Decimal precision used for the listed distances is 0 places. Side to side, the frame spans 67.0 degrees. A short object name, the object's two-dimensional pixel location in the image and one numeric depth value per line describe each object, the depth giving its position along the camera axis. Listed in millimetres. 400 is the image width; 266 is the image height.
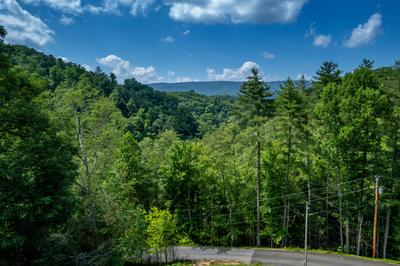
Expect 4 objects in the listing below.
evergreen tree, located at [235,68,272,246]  21578
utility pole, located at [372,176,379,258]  17753
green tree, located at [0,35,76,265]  10023
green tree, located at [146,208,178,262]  20094
